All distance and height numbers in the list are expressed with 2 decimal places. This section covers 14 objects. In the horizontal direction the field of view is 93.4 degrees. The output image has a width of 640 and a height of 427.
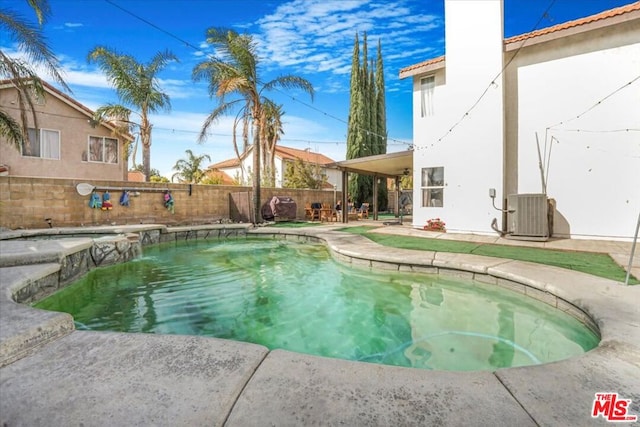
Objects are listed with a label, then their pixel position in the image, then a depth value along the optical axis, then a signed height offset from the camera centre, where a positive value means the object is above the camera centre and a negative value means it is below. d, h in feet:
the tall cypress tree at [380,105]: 78.92 +26.82
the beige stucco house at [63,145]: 44.01 +10.48
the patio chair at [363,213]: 57.00 -1.48
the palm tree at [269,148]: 72.23 +15.53
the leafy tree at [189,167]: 94.12 +12.63
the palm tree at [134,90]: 51.62 +21.29
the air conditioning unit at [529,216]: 25.00 -1.06
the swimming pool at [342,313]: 9.95 -4.66
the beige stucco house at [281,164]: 96.84 +15.46
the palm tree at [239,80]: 39.96 +17.42
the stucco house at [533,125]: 24.06 +7.15
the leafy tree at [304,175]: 75.66 +7.85
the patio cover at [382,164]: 38.04 +5.87
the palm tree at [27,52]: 21.30 +11.46
